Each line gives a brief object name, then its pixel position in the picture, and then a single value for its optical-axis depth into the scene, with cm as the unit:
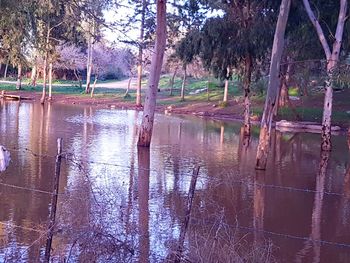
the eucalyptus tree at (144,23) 1107
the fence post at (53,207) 621
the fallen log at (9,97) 5016
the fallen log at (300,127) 3522
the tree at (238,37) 2559
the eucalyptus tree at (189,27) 2758
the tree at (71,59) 5741
